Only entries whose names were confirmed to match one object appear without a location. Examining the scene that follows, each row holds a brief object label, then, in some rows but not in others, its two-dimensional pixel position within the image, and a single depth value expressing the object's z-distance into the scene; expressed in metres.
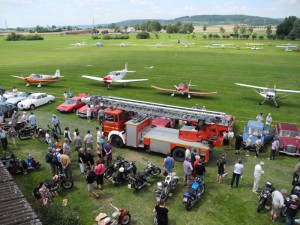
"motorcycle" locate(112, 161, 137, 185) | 12.15
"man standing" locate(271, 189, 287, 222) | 9.69
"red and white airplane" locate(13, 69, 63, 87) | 31.64
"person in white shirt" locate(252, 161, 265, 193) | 11.45
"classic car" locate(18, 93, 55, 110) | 23.32
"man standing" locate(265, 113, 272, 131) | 18.60
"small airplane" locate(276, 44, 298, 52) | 75.96
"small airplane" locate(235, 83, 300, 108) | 25.55
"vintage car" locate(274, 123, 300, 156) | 15.79
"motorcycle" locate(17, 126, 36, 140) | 17.30
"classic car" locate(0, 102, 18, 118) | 21.41
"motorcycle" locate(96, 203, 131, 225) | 9.13
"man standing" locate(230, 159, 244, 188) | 11.73
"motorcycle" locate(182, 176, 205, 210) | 10.55
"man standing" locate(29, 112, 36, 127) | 18.09
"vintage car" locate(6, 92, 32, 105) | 24.09
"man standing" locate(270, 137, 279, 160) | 15.04
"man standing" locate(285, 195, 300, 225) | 9.18
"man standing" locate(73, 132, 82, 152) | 14.71
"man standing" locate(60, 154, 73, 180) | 11.75
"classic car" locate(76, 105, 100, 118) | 20.67
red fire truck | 14.50
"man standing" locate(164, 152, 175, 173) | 12.26
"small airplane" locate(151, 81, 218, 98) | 27.76
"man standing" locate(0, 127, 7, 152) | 15.05
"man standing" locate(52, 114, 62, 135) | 17.75
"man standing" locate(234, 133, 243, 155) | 15.58
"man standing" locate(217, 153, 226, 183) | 12.19
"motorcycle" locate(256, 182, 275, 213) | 10.56
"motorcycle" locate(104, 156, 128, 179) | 12.66
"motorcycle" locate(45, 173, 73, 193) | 11.41
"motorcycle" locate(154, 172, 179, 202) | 10.81
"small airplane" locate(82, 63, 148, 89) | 31.33
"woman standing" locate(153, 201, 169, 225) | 8.65
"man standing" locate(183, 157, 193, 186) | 11.83
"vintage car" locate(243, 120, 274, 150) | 16.88
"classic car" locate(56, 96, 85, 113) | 22.67
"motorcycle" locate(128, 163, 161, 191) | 11.73
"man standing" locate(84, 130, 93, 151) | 14.72
